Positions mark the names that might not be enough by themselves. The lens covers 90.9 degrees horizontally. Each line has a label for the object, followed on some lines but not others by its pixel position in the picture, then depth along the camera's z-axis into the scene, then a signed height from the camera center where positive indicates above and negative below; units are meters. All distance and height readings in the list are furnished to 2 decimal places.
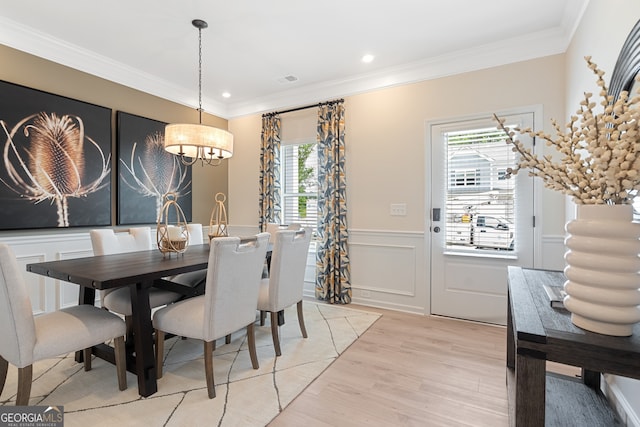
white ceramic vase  0.95 -0.17
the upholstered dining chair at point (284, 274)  2.47 -0.50
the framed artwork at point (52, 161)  2.83 +0.51
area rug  1.76 -1.14
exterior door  3.11 -0.05
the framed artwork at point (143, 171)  3.66 +0.52
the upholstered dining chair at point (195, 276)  2.70 -0.63
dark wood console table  0.90 -0.40
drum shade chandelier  2.71 +0.65
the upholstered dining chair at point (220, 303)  1.93 -0.60
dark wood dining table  1.82 -0.39
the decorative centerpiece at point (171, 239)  2.57 -0.22
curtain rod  4.03 +1.43
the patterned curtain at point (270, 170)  4.48 +0.61
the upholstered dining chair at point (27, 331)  1.60 -0.67
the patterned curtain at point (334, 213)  3.94 +0.00
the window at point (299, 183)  4.40 +0.42
